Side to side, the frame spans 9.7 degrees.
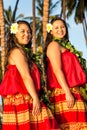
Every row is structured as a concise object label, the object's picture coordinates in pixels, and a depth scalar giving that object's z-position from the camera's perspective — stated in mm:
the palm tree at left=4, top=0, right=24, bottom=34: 50550
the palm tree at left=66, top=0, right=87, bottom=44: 46747
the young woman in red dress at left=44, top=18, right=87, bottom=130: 5766
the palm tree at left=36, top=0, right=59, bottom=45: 49625
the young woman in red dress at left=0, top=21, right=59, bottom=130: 5590
